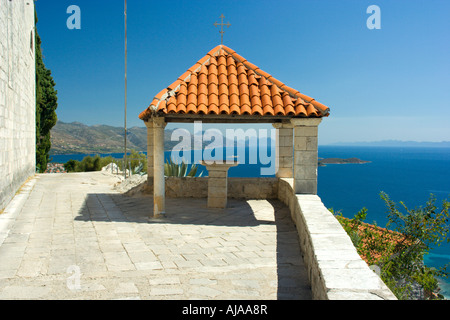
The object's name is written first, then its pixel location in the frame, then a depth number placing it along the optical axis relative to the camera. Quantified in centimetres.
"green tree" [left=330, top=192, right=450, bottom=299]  753
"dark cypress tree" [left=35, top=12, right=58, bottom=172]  1451
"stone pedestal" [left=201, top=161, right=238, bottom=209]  728
